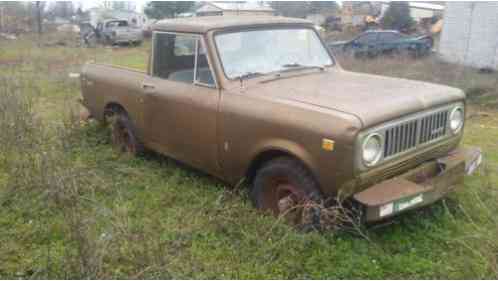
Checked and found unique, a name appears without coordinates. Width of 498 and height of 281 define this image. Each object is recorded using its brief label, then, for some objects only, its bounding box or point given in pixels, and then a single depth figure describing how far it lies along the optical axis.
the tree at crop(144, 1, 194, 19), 39.29
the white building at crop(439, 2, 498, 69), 15.80
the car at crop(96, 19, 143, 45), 28.68
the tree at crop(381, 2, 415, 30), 31.43
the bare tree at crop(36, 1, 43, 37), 30.65
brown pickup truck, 3.36
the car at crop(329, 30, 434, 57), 18.38
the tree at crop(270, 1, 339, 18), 34.34
